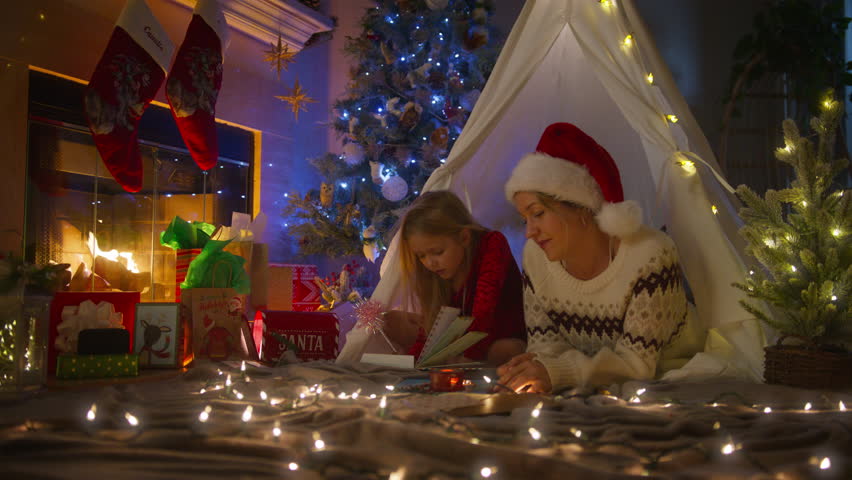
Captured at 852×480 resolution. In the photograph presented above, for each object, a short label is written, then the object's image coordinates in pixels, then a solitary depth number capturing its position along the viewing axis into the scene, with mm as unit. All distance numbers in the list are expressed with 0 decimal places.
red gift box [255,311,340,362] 2746
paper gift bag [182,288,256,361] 2686
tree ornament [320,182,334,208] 4297
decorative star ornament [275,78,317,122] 4820
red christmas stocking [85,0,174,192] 3092
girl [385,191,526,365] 2602
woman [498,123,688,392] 2072
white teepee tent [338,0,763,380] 2387
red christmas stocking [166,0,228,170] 3447
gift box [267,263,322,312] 4477
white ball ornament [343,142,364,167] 4188
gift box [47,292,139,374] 2439
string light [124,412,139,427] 1505
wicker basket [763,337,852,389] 2008
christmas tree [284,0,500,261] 3982
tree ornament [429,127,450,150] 3924
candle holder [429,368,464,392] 2027
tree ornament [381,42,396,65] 4090
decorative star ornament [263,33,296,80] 4664
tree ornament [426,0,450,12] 3935
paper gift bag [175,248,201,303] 2945
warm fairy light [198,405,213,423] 1549
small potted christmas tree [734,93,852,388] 2031
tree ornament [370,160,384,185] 4098
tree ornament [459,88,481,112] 3973
